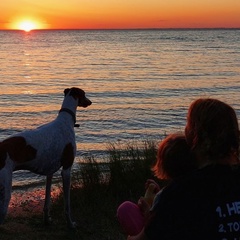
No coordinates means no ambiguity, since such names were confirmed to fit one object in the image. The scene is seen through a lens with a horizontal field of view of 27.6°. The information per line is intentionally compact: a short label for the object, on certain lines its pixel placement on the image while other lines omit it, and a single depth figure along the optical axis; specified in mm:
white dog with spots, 5578
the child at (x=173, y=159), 2977
